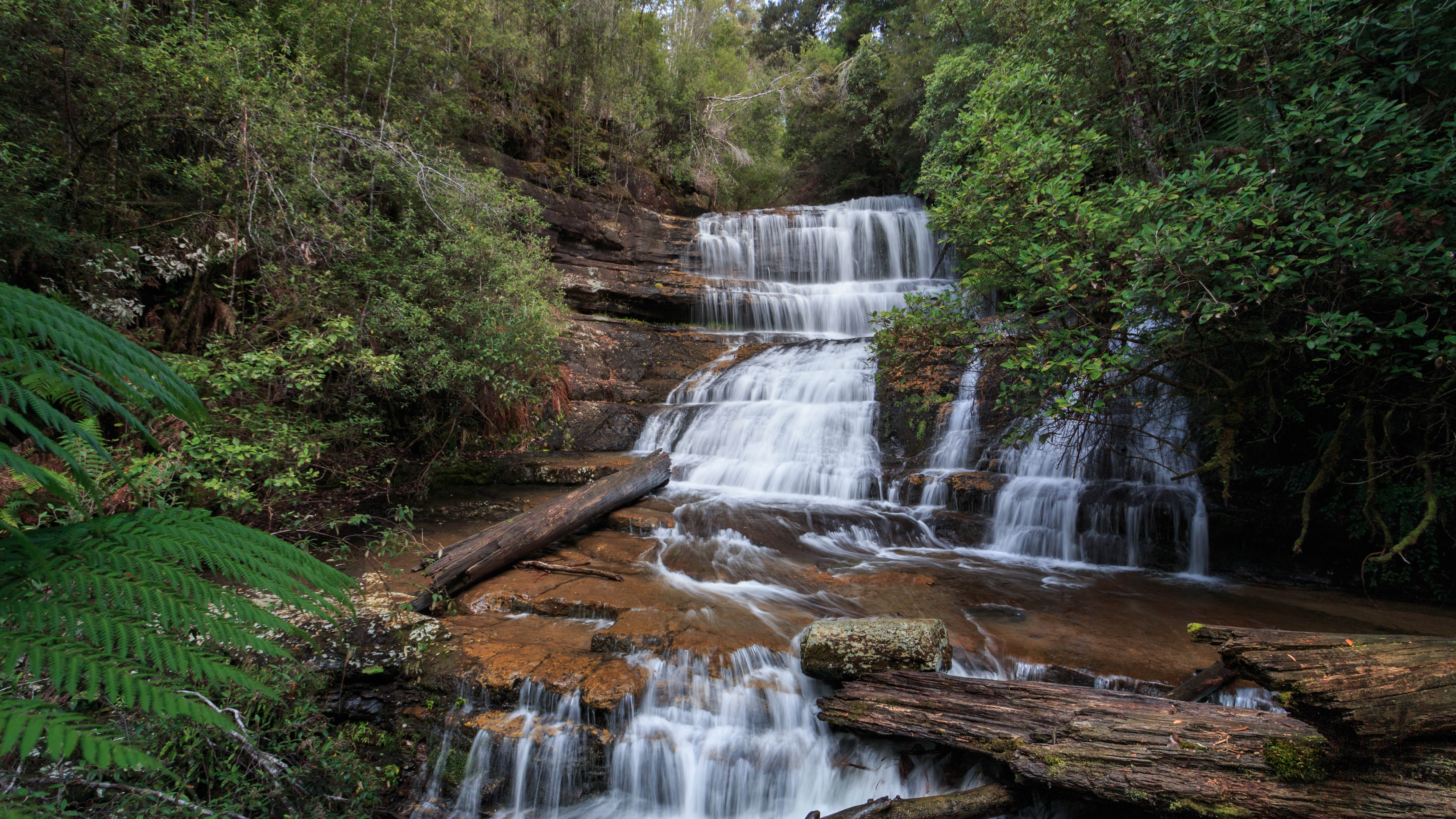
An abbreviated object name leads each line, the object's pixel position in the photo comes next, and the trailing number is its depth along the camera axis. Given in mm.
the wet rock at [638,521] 6895
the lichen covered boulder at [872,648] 3764
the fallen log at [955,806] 2996
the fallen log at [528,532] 4898
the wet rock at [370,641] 3867
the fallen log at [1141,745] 2488
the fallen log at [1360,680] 2406
